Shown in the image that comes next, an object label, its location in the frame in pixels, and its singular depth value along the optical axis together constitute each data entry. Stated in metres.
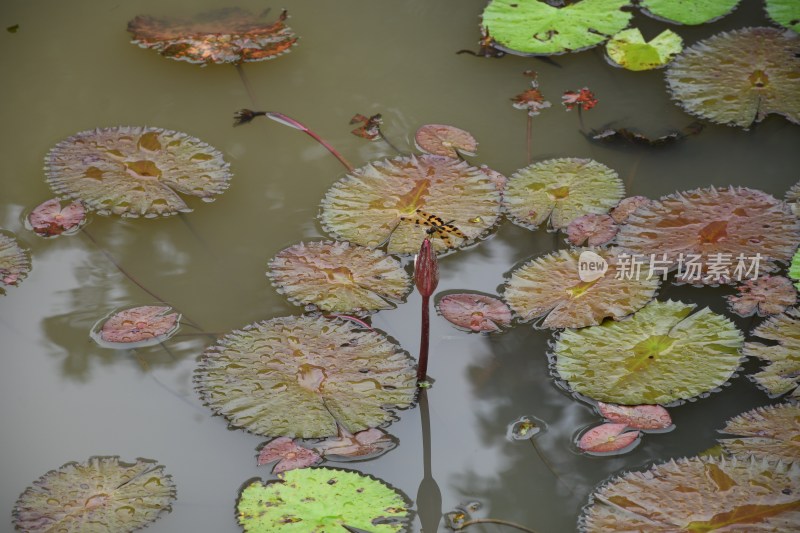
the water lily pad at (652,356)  3.81
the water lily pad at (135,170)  4.77
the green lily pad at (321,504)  3.31
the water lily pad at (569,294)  4.12
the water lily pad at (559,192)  4.67
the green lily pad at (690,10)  6.06
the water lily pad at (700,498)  3.25
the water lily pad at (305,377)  3.70
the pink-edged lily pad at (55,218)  4.71
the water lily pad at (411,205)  4.54
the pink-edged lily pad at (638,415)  3.71
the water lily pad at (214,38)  5.82
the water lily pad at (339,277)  4.21
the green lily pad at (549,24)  5.83
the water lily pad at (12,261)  4.48
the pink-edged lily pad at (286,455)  3.55
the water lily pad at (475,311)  4.18
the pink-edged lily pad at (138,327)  4.14
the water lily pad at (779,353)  3.88
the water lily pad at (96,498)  3.36
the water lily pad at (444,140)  5.08
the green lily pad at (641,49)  5.75
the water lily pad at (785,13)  5.98
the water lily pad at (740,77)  5.32
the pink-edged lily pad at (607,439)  3.66
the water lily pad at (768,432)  3.54
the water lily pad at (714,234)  4.38
